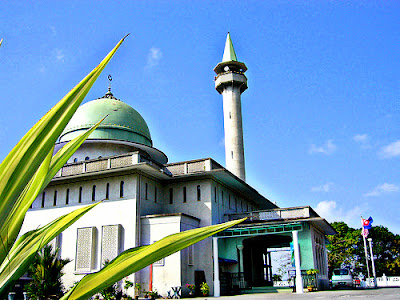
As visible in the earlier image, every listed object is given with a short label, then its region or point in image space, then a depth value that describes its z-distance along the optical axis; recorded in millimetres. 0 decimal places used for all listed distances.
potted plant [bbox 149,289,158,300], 20125
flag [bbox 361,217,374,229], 34469
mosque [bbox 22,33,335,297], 22094
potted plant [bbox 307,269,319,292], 22312
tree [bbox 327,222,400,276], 50219
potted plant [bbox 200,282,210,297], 21656
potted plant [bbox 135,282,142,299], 20969
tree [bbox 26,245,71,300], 13164
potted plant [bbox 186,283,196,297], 21078
